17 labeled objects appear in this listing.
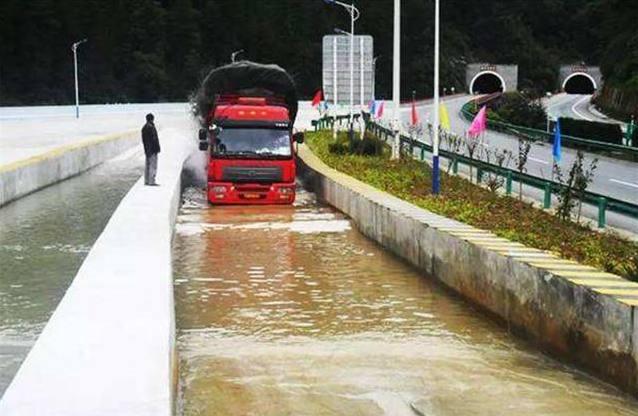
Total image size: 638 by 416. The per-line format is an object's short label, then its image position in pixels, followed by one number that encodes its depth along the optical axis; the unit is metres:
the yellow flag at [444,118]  24.57
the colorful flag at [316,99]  49.57
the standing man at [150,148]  22.11
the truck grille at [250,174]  23.02
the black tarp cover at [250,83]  28.86
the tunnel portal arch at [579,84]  134.25
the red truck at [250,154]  23.06
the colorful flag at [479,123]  23.25
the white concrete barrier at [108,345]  5.93
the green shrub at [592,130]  43.91
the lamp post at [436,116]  19.95
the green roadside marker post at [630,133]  39.47
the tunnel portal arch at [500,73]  131.75
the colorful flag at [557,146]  19.66
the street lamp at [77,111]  79.06
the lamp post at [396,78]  25.75
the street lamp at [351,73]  36.88
